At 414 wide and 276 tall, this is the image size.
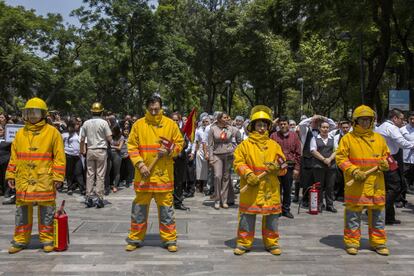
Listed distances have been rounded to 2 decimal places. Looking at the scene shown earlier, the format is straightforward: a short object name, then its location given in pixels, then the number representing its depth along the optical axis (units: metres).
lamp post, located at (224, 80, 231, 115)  44.32
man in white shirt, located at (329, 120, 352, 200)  10.87
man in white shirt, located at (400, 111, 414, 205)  11.45
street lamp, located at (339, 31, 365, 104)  23.05
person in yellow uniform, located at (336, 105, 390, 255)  6.62
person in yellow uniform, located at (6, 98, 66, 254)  6.47
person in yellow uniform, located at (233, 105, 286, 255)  6.48
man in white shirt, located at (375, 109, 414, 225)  8.36
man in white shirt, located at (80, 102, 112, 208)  10.23
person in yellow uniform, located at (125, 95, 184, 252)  6.64
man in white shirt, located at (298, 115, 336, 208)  10.17
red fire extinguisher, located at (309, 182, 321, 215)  9.66
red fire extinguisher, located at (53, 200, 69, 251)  6.53
